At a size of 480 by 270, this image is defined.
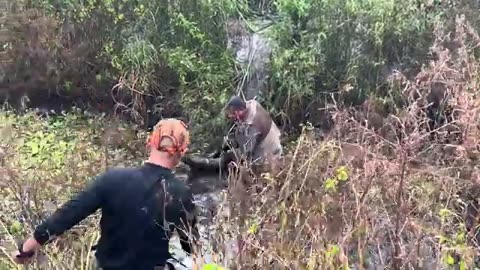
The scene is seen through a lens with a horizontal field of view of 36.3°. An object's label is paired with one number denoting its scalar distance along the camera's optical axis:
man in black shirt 3.67
